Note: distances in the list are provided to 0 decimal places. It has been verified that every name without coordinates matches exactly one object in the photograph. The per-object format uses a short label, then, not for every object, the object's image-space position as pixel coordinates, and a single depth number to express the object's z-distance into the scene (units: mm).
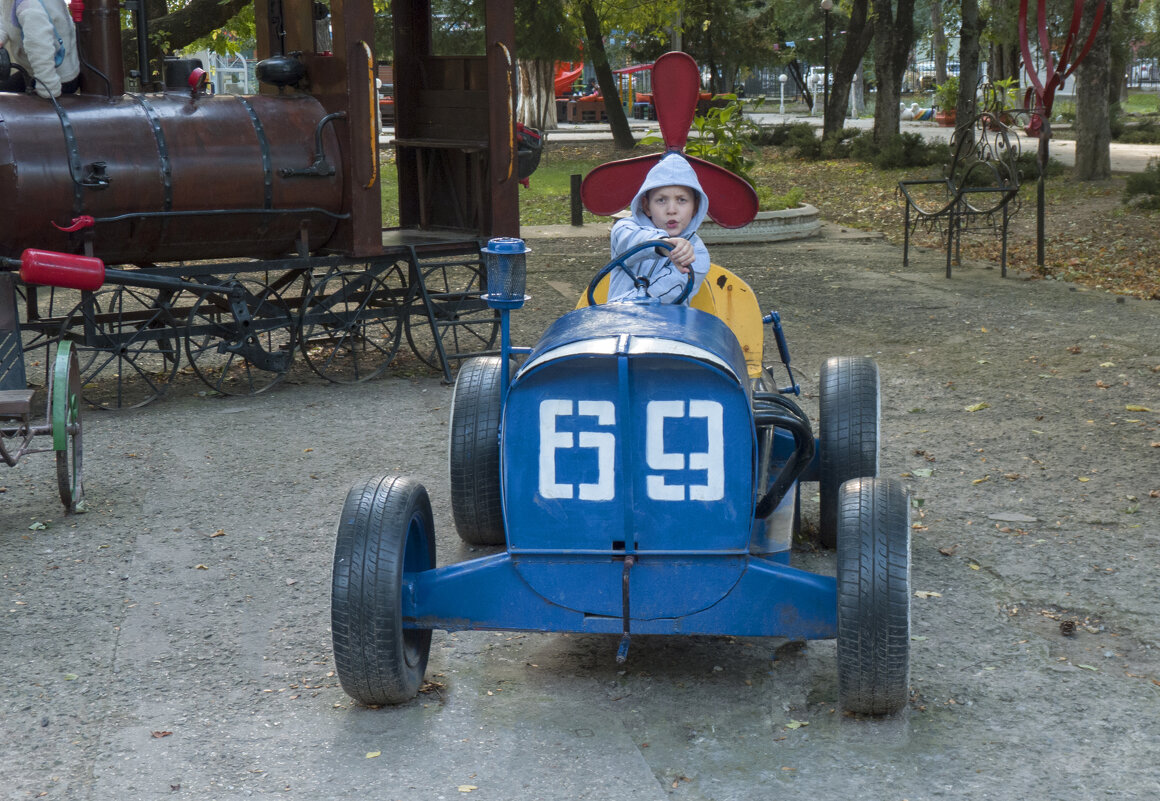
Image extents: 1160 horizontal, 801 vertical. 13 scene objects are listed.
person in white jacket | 7316
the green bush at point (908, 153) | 23688
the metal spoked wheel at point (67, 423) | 5383
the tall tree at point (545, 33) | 26984
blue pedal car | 3473
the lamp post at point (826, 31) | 34925
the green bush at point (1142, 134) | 27734
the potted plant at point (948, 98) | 33656
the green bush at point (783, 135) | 29767
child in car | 4434
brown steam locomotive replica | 7344
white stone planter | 15141
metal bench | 11750
